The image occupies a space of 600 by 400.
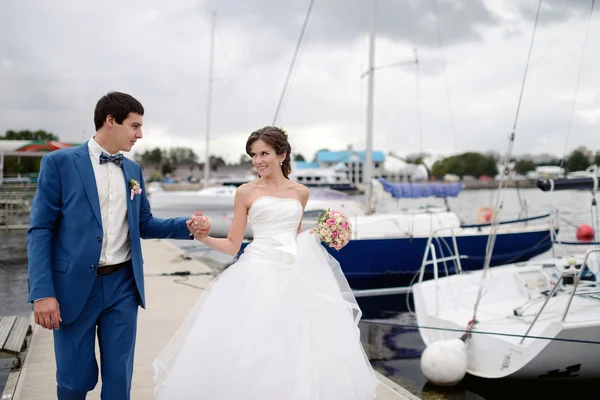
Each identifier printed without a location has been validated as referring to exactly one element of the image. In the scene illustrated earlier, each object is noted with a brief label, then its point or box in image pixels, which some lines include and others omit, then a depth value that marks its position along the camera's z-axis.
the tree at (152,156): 118.69
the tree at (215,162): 119.81
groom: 2.81
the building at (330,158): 75.51
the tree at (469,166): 130.00
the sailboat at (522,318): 5.87
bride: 3.11
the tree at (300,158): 122.28
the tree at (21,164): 59.61
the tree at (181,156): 122.31
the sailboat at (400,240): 12.88
